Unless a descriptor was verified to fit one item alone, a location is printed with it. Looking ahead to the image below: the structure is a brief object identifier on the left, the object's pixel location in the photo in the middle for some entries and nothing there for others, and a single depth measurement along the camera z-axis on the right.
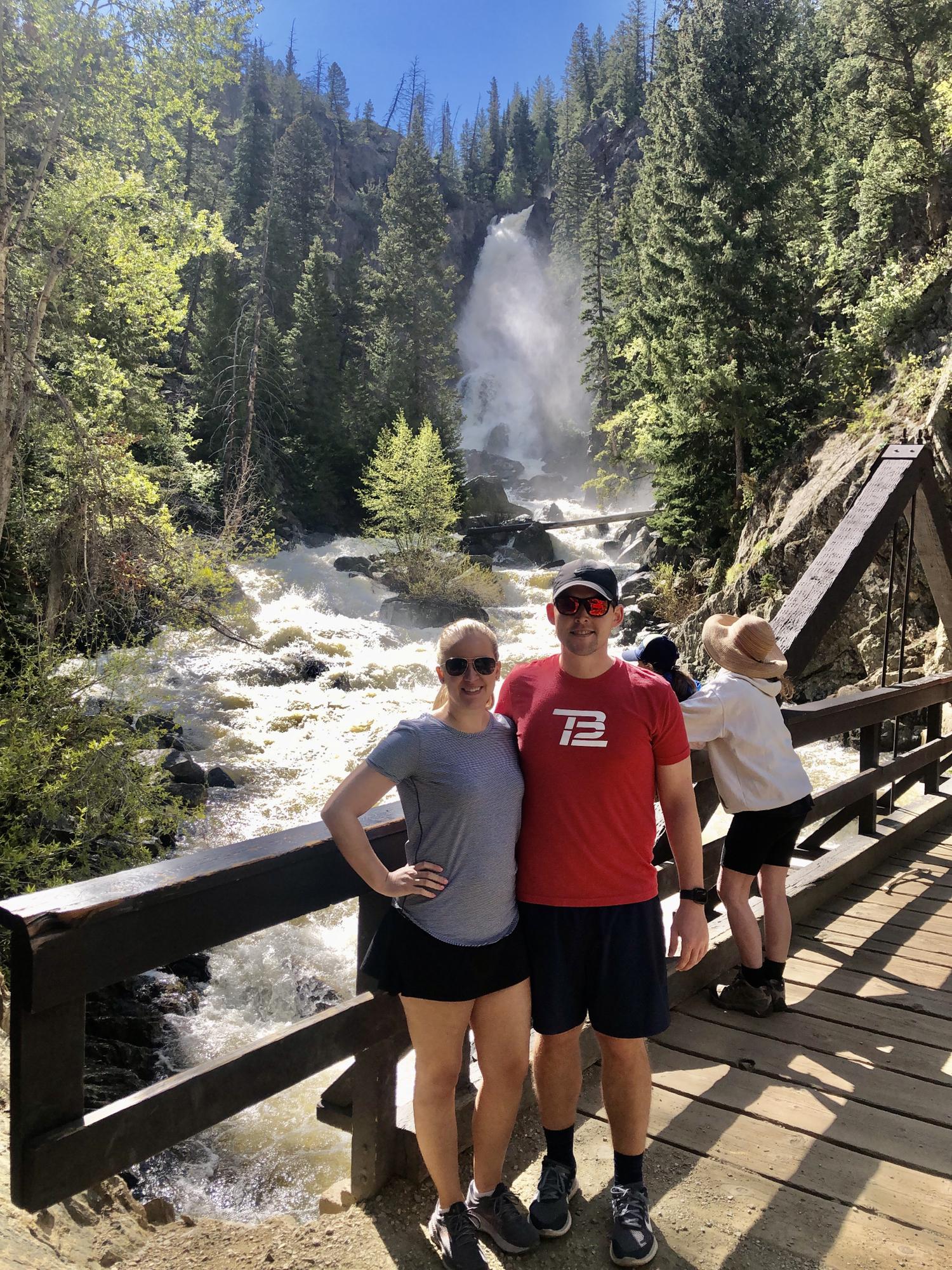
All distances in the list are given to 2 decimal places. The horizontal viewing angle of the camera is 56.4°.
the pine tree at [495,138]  82.82
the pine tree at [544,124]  81.38
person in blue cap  2.68
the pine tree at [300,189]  43.72
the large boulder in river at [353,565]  31.42
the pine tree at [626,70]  69.38
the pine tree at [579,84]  73.50
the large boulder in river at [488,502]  36.91
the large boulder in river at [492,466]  51.34
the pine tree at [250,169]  49.88
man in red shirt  2.11
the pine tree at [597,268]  39.88
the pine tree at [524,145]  79.31
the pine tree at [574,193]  57.00
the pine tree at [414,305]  39.28
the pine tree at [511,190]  75.62
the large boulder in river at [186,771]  14.07
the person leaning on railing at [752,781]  3.29
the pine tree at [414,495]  31.36
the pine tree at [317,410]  37.53
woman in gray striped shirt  2.01
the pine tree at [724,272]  21.33
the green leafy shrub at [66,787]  8.64
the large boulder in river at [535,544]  34.22
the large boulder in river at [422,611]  26.98
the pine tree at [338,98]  74.10
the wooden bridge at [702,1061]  1.56
